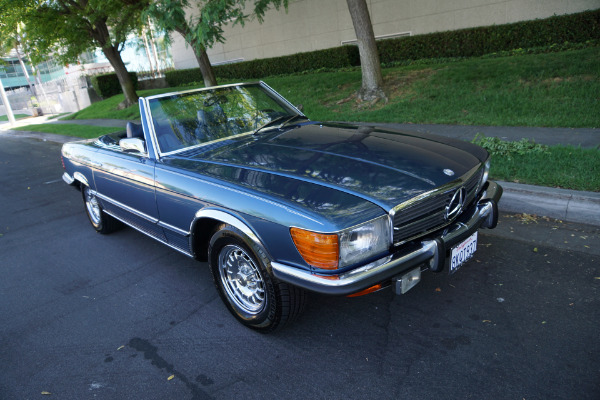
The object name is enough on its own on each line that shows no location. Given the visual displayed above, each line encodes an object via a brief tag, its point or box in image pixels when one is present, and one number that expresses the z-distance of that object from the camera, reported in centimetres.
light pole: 2423
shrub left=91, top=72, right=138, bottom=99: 2517
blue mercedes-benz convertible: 252
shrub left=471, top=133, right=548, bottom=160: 588
